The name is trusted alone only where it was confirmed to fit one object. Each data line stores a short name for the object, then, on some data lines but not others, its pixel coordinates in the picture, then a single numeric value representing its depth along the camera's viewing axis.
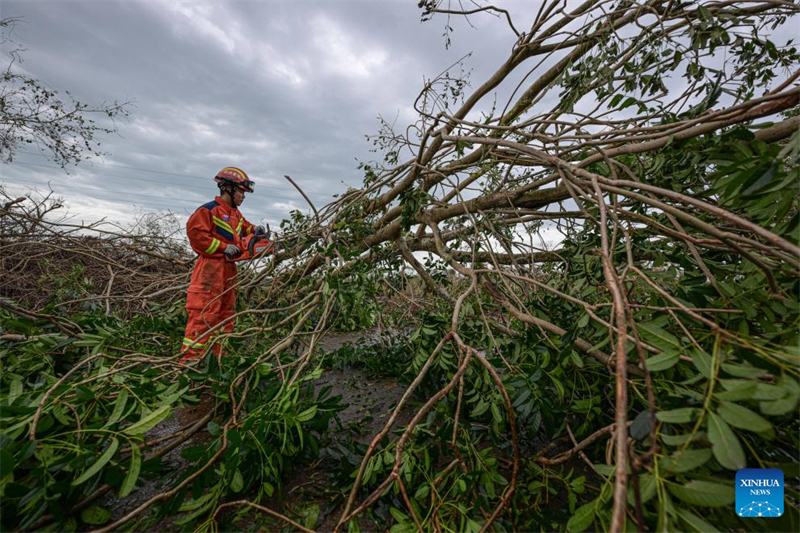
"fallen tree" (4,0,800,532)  0.66
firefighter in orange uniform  3.05
